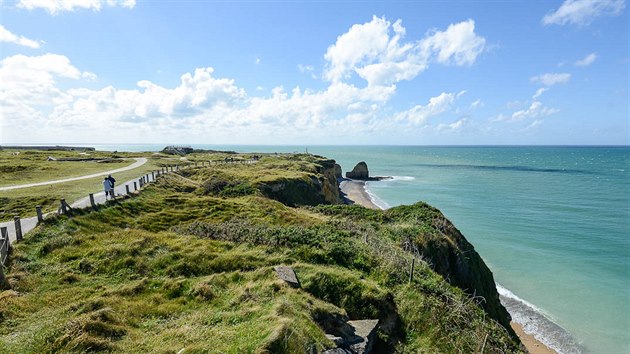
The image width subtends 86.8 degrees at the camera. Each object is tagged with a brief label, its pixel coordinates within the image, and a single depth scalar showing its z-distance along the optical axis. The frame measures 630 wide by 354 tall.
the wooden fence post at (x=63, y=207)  19.22
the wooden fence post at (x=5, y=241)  13.70
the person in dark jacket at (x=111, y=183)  24.46
